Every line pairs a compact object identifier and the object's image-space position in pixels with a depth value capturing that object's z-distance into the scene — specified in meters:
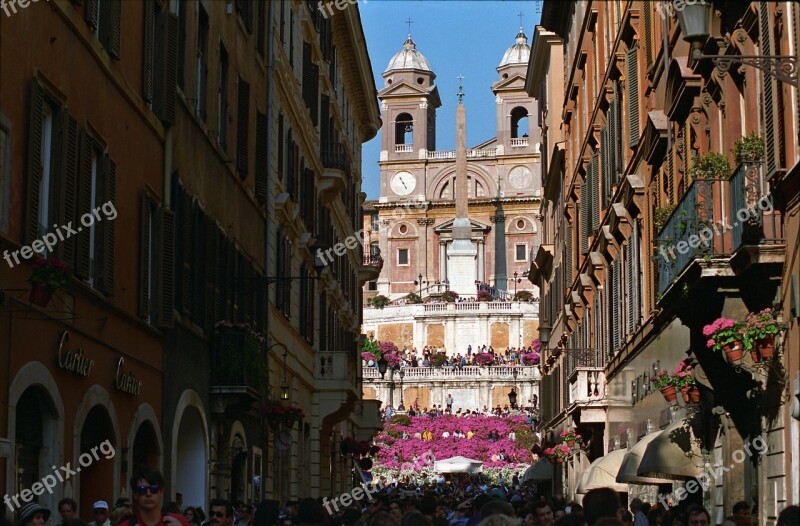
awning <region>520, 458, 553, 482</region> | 53.00
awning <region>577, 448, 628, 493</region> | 28.80
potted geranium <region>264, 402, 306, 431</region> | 28.47
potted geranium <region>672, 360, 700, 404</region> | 20.08
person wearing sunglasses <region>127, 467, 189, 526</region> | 8.76
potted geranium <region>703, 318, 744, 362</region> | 15.76
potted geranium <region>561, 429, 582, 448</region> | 39.42
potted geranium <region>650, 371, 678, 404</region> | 20.64
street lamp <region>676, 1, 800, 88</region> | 12.12
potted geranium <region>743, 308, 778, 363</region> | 15.44
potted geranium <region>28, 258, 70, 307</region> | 14.16
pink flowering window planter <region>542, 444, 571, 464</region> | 42.12
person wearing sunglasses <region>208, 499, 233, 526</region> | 12.84
